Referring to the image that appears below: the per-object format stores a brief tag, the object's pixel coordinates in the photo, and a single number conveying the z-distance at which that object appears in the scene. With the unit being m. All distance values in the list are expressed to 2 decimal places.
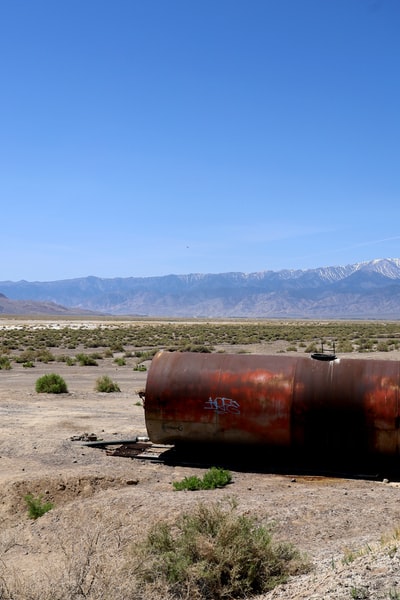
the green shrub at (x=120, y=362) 34.61
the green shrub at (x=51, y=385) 21.72
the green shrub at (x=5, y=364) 31.31
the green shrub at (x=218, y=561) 6.26
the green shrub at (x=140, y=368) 31.28
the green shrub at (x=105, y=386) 22.84
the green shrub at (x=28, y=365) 32.47
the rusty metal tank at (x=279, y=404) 10.70
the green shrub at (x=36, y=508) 9.06
